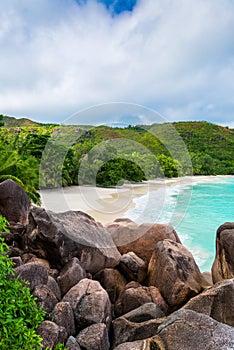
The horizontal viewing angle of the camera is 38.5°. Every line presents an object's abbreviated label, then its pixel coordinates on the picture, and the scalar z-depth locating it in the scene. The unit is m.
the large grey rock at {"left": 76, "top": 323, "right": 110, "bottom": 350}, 2.83
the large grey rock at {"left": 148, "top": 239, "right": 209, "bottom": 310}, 3.91
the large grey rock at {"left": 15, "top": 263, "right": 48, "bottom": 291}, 3.20
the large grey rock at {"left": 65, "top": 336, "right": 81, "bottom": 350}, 2.72
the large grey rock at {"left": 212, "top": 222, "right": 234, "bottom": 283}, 4.40
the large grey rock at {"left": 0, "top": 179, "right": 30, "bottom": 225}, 4.95
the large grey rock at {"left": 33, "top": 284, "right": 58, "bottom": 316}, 3.04
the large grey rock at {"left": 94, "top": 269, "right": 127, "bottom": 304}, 4.29
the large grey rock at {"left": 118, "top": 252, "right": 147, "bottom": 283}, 4.58
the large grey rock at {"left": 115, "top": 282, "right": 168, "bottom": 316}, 3.81
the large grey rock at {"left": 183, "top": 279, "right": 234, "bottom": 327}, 3.10
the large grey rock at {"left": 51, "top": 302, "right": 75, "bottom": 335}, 2.94
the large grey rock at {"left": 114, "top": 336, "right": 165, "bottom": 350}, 2.49
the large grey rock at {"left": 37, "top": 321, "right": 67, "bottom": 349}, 2.60
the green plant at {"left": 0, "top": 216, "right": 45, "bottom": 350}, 2.07
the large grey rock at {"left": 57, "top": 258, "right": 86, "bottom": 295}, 3.77
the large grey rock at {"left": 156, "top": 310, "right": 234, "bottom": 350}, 2.37
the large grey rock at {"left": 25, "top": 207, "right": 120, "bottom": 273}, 4.28
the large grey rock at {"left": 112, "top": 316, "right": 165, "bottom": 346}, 3.12
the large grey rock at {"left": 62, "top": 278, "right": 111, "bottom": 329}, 3.15
